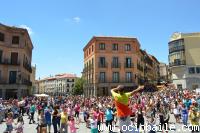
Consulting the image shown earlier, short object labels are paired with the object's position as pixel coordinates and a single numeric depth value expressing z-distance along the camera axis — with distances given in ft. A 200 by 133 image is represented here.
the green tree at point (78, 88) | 178.04
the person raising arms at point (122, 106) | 11.88
